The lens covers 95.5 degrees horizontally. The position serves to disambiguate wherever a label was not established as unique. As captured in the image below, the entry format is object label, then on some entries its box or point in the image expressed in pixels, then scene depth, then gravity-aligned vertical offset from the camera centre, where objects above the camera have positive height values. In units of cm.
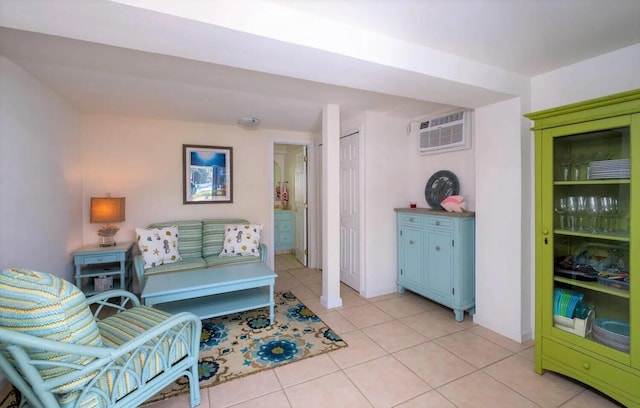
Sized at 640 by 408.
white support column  310 +3
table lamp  313 -10
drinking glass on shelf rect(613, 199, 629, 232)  169 -6
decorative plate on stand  317 +17
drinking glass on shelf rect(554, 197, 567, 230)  194 -5
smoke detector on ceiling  355 +103
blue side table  293 -66
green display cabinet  161 -26
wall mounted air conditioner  298 +76
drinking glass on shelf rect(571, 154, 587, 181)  189 +24
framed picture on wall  381 +41
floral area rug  200 -116
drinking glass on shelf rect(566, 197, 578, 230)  193 -5
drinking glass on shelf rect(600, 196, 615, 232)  178 -5
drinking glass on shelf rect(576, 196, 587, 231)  190 -5
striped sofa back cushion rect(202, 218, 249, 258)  361 -41
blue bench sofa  324 -51
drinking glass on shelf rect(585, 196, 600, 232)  185 -5
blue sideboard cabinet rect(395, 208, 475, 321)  280 -55
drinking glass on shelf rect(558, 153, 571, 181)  192 +25
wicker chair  111 -62
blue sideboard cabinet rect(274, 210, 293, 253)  587 -53
